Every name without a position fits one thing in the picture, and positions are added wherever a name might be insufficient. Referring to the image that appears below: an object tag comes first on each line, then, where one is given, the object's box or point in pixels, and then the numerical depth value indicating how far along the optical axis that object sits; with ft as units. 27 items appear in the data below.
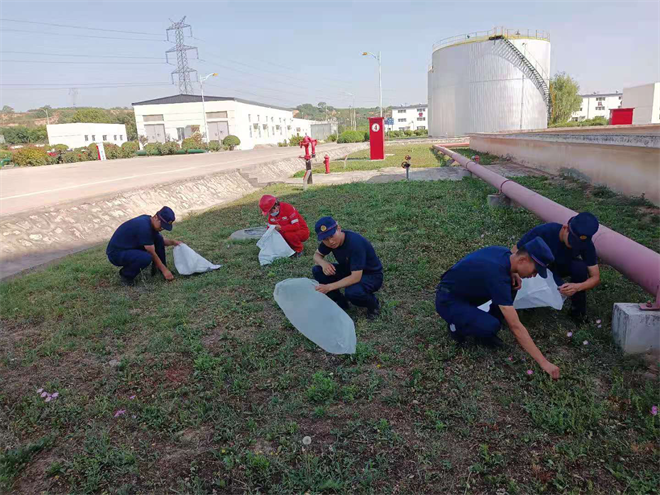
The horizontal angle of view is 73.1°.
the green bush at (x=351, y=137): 180.23
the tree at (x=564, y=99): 166.81
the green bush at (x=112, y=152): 104.06
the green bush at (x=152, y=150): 115.24
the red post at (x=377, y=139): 70.08
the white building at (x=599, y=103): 296.69
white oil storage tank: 135.33
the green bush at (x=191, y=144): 129.58
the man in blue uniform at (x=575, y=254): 10.75
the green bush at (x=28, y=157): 84.58
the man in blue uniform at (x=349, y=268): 12.00
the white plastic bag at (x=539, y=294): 11.36
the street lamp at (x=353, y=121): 296.92
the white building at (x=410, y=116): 359.46
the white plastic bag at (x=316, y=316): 11.16
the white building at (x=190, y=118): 166.20
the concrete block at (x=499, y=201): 24.66
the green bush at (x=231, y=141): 149.12
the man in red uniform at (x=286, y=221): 19.67
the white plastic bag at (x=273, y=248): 18.88
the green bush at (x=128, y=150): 107.41
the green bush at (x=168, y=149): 116.37
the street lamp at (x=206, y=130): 162.50
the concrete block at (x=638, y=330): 9.59
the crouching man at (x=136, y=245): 17.12
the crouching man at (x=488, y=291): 9.04
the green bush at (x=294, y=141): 180.00
